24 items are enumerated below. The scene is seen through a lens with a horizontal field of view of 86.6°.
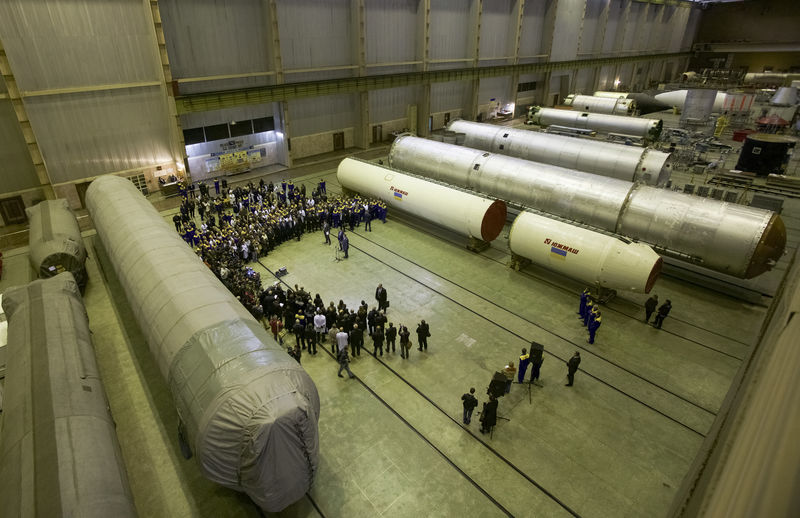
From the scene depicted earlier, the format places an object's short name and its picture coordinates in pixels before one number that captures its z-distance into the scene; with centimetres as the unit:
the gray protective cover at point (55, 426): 699
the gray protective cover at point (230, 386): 765
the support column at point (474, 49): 4094
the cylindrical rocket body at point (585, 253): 1489
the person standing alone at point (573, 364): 1209
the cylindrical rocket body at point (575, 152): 2278
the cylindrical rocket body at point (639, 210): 1550
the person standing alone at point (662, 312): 1450
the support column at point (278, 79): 2834
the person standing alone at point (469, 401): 1089
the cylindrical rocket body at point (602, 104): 4422
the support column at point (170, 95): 2362
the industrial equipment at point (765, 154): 2930
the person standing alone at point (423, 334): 1344
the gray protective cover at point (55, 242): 1549
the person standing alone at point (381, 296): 1534
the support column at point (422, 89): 3703
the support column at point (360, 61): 3272
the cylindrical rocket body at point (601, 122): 3581
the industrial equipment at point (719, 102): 4569
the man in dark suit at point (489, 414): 1062
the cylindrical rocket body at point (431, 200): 1908
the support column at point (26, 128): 2052
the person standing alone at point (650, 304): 1489
